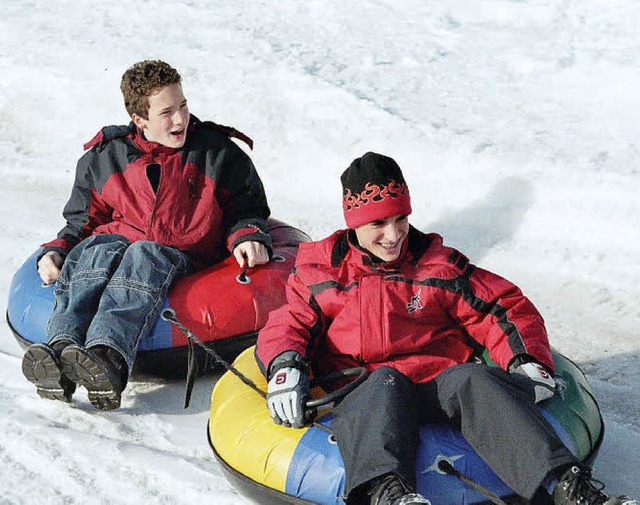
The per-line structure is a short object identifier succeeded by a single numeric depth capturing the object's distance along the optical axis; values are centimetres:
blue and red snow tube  923
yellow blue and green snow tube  675
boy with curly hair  902
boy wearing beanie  670
